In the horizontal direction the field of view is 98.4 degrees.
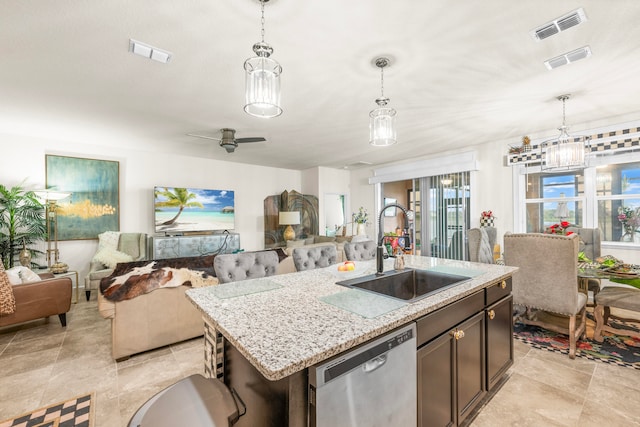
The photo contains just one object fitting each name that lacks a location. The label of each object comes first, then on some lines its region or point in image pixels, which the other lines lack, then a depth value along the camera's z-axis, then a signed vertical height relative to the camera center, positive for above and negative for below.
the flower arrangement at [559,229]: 2.83 -0.18
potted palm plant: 3.99 -0.09
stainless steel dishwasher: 0.86 -0.60
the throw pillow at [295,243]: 4.61 -0.51
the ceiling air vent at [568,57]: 2.21 +1.29
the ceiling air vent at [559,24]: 1.82 +1.30
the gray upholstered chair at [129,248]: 4.33 -0.59
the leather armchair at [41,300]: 2.81 -0.91
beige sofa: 2.41 -0.99
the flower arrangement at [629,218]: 3.68 -0.09
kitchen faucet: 1.81 -0.26
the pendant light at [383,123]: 2.38 +0.79
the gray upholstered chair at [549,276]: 2.31 -0.56
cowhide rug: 2.39 -0.57
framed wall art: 4.64 +0.38
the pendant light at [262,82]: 1.66 +0.81
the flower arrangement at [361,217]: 6.99 -0.09
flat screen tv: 5.30 +0.09
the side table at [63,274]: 3.89 -0.85
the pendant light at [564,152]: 3.12 +0.69
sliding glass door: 5.37 -0.02
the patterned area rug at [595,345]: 2.39 -1.27
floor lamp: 4.00 -0.18
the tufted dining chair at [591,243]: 3.36 -0.39
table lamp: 6.51 -0.15
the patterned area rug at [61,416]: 1.74 -1.31
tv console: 5.09 -0.60
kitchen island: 0.85 -0.42
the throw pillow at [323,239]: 5.38 -0.51
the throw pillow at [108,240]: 4.68 -0.43
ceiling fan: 4.05 +1.10
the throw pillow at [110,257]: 4.35 -0.68
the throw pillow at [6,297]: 2.68 -0.80
